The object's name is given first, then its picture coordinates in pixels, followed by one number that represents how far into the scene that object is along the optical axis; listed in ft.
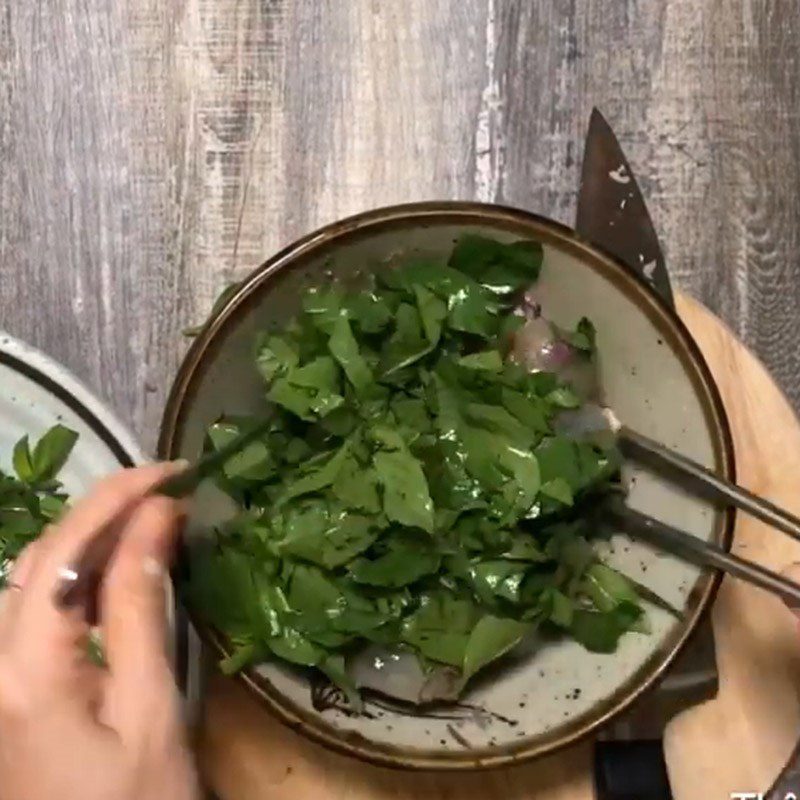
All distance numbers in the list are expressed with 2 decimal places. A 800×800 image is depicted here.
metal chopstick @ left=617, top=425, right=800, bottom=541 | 2.45
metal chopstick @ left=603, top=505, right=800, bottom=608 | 2.46
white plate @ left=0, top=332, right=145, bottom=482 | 2.91
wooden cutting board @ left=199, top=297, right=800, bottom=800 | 2.71
